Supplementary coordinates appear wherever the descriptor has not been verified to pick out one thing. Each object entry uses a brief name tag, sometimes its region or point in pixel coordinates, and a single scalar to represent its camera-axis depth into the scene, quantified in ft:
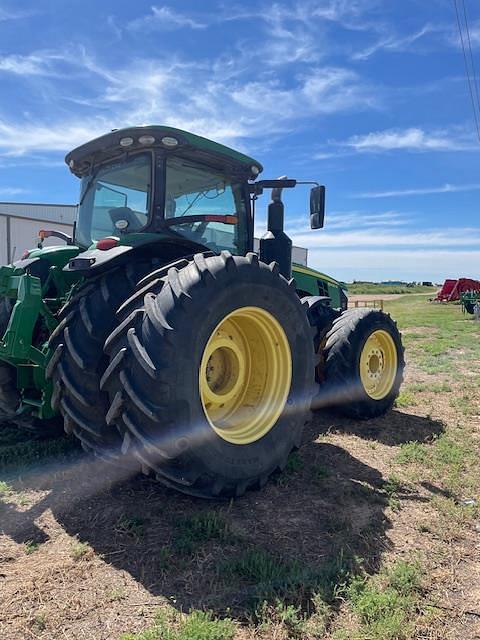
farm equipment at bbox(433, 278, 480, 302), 108.67
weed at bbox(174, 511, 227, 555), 8.93
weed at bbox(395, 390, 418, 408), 20.31
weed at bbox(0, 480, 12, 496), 11.07
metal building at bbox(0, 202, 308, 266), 61.36
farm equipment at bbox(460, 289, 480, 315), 76.23
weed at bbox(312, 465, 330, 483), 12.29
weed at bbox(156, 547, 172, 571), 8.44
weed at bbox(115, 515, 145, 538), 9.36
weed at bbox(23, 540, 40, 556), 8.86
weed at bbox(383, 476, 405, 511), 11.09
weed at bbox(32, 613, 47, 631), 6.96
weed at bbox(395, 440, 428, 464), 13.91
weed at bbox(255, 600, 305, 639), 7.06
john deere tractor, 9.02
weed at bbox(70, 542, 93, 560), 8.64
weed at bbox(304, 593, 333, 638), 7.08
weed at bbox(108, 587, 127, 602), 7.56
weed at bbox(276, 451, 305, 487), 11.98
